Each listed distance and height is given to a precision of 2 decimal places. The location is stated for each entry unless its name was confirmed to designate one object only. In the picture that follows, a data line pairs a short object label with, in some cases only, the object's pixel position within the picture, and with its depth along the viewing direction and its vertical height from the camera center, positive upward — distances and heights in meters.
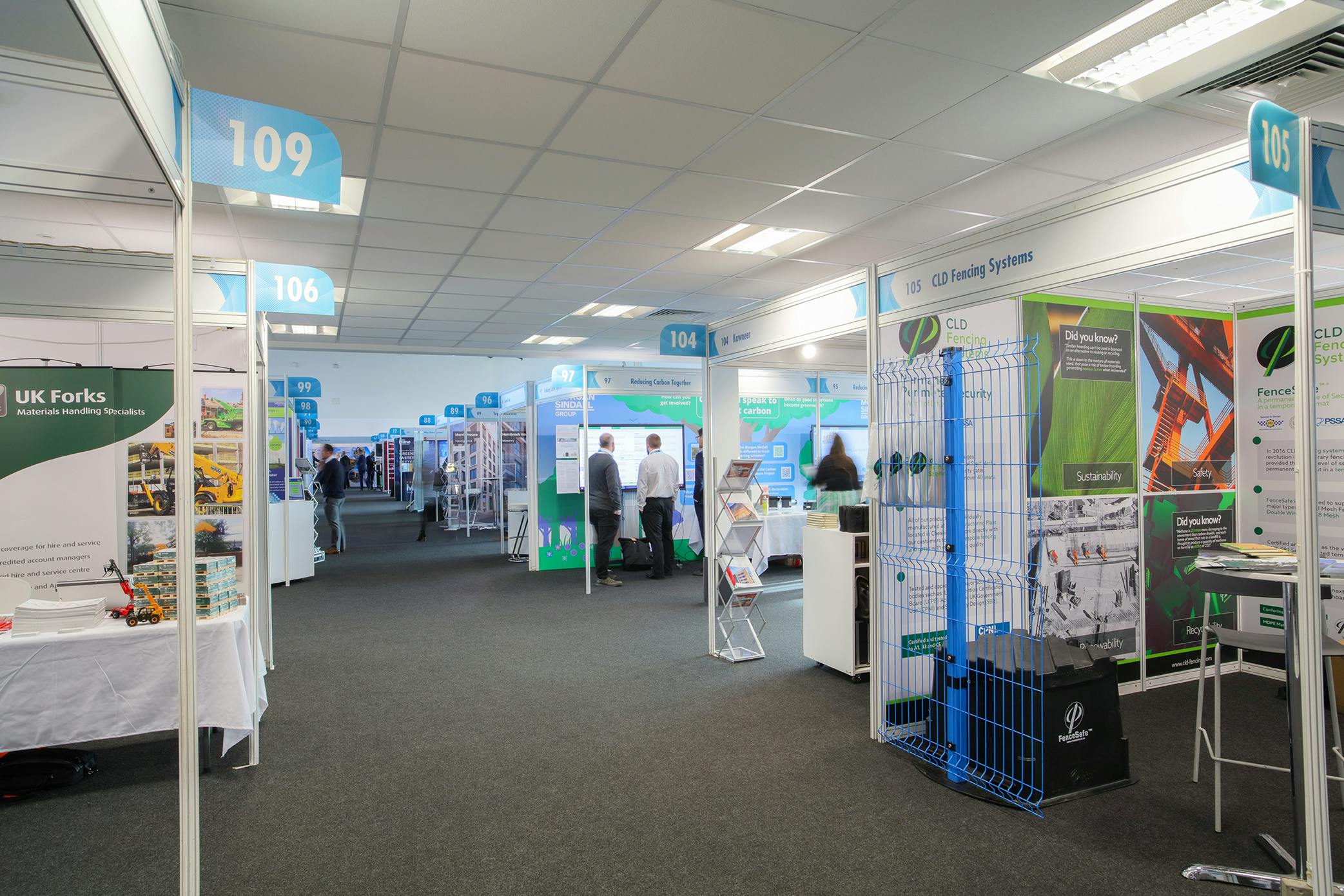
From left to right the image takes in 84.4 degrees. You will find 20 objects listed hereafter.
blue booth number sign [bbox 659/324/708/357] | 5.55 +0.91
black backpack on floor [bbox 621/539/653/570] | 8.90 -1.13
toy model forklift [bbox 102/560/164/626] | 3.29 -0.65
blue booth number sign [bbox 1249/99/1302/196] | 1.81 +0.77
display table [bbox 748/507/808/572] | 8.08 -0.81
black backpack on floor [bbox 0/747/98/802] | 3.19 -1.34
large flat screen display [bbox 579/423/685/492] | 8.98 +0.20
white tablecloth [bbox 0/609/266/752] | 3.10 -0.93
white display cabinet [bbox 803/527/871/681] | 4.63 -0.92
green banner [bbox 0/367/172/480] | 3.60 +0.30
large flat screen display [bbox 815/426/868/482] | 9.11 +0.22
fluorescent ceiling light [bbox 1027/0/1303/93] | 3.09 +1.85
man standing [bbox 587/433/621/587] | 7.97 -0.40
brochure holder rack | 5.19 -0.57
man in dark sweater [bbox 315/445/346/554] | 10.41 -0.28
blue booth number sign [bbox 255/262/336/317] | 4.66 +1.12
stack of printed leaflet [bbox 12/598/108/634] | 3.18 -0.64
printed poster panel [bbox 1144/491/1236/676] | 4.50 -0.74
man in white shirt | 8.15 -0.40
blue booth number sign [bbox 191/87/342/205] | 1.94 +0.88
